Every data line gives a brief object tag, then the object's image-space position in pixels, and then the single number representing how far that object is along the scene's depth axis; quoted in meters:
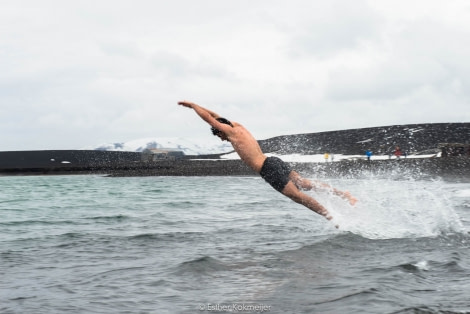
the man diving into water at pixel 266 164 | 9.98
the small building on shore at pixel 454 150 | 40.25
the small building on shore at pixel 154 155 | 78.75
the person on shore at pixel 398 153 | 44.72
